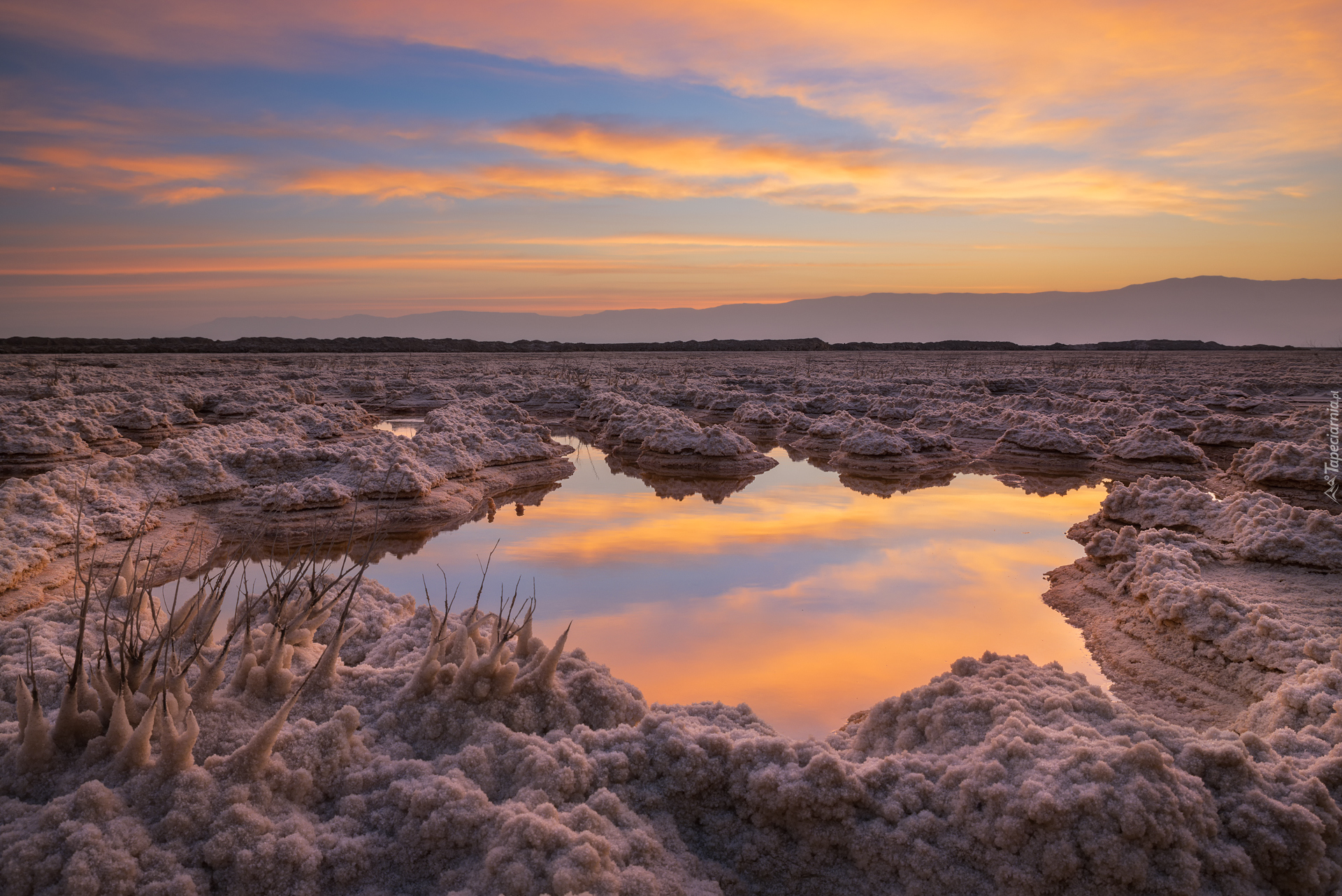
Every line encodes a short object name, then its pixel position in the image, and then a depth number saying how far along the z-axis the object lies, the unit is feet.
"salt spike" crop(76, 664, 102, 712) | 7.93
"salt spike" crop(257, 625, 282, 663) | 9.66
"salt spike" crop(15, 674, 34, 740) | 7.43
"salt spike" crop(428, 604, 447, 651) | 10.33
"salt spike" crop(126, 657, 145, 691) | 8.30
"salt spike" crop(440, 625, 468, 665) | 10.59
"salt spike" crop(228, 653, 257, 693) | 9.13
